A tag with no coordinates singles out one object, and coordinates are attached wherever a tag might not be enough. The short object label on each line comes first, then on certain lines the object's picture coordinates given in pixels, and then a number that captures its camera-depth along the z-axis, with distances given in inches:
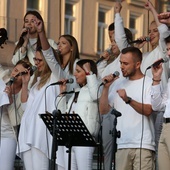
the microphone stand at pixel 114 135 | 432.0
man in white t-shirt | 453.9
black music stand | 438.8
